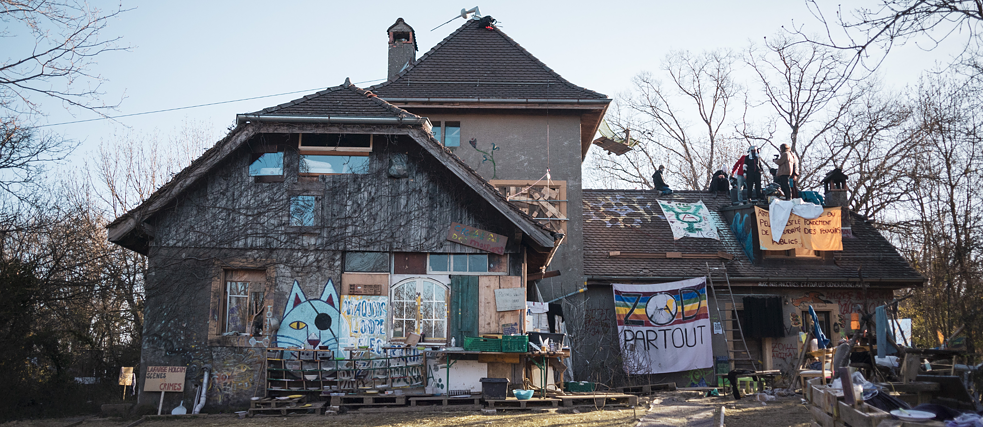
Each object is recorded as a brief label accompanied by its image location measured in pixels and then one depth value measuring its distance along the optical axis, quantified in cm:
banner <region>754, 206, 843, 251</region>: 1967
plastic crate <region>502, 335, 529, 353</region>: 1294
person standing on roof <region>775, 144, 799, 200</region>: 2106
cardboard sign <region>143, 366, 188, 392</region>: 1307
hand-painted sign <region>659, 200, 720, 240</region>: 2094
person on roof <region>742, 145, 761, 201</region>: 2095
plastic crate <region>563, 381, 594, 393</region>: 1535
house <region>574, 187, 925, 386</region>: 1850
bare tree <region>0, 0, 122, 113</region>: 942
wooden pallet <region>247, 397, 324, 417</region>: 1242
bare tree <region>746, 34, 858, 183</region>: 2891
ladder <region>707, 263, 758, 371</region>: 1836
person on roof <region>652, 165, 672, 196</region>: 2317
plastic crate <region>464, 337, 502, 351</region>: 1295
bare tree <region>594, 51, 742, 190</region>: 3316
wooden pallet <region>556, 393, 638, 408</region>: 1288
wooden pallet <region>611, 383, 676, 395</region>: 1591
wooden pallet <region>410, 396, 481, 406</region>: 1270
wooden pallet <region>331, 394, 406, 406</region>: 1262
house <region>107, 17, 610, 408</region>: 1338
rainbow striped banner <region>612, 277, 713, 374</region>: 1798
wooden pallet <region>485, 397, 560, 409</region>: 1244
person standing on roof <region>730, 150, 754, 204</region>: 2169
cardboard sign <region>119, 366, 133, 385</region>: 1367
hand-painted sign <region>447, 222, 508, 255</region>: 1384
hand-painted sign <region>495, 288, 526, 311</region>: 1373
